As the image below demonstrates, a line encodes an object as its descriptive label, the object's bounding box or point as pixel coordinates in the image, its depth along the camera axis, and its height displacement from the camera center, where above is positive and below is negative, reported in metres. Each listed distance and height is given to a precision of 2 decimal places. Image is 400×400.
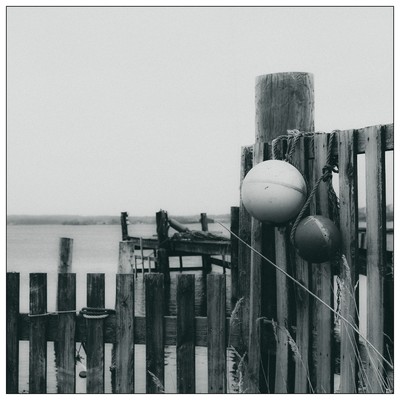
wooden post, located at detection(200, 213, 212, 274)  21.91 -1.98
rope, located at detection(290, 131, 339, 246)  4.12 +0.18
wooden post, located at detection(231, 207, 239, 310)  4.91 -0.26
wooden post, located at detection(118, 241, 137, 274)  8.37 -0.66
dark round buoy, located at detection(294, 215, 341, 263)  3.93 -0.18
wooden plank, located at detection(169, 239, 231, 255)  16.02 -0.99
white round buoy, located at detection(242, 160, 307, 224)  4.04 +0.15
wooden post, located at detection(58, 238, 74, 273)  10.24 -0.75
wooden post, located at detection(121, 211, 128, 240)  21.47 -0.44
